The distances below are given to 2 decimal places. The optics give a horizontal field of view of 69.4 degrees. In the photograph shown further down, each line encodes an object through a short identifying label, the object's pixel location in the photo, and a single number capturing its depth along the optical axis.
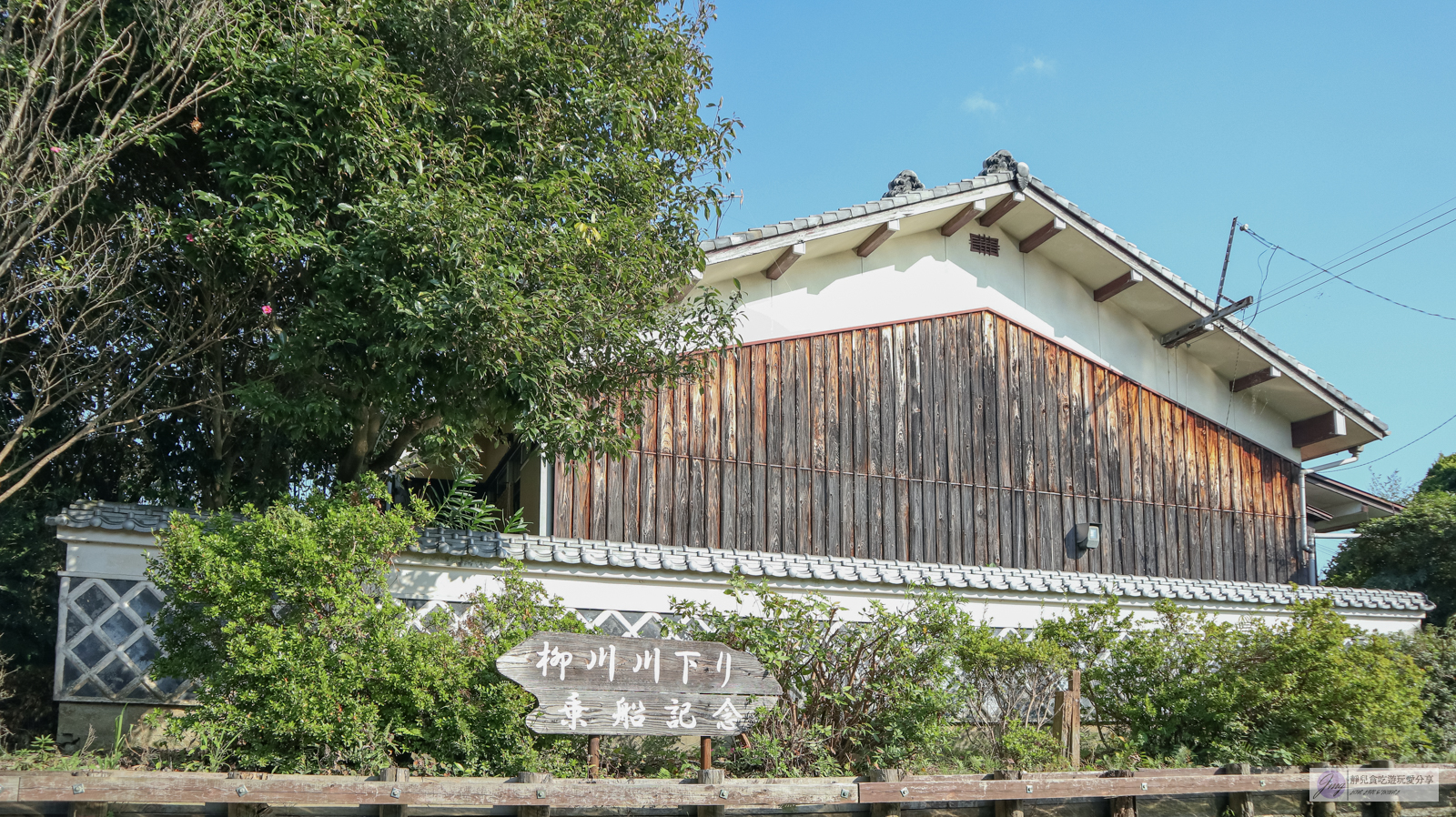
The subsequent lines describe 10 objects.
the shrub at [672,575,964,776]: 8.71
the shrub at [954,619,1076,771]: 9.18
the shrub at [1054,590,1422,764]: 9.89
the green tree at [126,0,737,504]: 8.30
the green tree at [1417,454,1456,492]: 25.41
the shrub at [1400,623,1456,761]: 11.88
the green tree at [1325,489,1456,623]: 17.61
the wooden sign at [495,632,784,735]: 7.41
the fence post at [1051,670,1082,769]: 9.20
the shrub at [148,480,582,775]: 7.48
